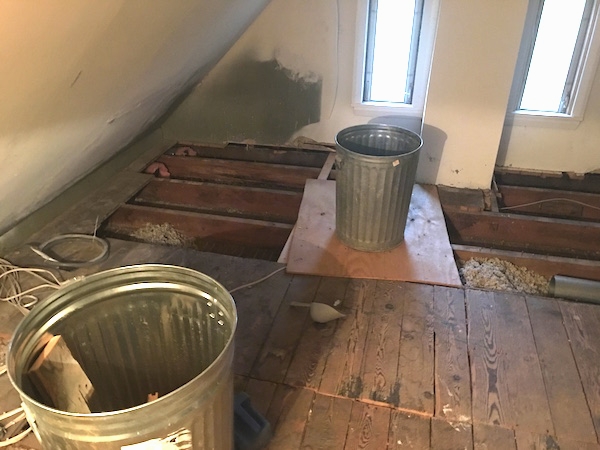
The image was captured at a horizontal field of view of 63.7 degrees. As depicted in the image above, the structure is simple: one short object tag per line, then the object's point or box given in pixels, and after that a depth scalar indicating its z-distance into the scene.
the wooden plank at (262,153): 3.35
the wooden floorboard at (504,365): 1.54
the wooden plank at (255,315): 1.75
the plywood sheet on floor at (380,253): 2.18
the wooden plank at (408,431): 1.45
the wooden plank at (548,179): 3.05
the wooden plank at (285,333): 1.70
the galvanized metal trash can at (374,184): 2.12
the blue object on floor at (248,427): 1.40
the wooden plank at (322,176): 2.29
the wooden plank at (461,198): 2.73
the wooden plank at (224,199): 2.91
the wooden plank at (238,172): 3.11
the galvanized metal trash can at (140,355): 0.91
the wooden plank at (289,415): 1.47
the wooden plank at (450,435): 1.45
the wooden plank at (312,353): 1.66
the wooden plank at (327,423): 1.46
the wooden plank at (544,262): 2.28
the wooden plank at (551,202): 2.83
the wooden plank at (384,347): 1.62
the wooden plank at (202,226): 2.63
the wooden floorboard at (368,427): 1.45
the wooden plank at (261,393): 1.57
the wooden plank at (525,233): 2.56
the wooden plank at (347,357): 1.63
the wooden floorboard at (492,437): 1.44
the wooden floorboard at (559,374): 1.50
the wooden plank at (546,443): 1.44
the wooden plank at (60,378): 1.08
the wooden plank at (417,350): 1.59
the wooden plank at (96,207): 2.51
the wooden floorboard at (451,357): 1.56
